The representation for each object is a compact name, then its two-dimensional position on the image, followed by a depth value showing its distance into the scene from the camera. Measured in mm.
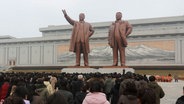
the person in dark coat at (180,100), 4185
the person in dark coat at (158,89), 5972
